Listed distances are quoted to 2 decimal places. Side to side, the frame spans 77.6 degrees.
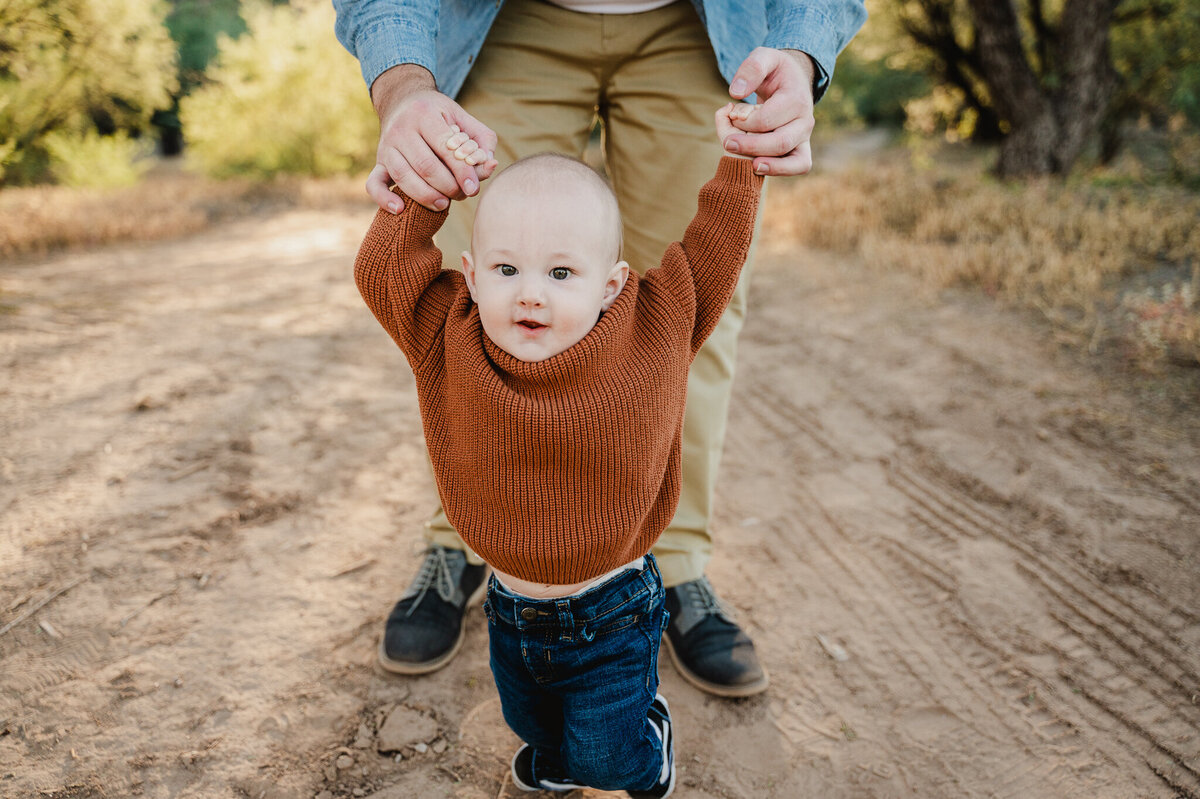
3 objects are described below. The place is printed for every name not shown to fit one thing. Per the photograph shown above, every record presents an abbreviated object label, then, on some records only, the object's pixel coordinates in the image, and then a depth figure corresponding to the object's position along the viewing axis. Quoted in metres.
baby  1.20
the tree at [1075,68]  6.50
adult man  1.27
